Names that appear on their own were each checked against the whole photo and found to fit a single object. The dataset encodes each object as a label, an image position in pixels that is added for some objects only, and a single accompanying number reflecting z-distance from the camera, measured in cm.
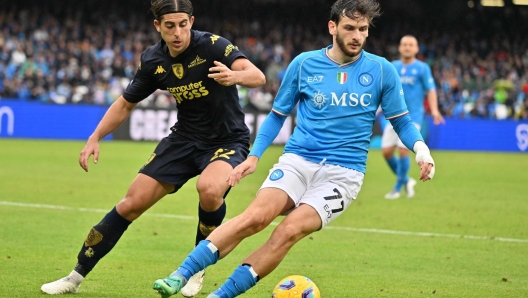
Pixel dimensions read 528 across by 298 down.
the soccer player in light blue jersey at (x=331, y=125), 1093
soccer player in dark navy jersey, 1247
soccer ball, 1117
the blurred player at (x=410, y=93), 2703
